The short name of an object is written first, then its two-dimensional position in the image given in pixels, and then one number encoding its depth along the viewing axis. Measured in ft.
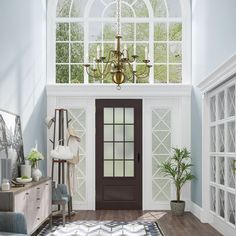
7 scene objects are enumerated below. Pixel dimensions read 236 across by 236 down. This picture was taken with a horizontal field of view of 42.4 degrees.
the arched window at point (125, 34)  19.77
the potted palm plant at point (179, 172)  17.90
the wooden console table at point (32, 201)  10.84
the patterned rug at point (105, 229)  14.46
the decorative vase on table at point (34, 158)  14.39
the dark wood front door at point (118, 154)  19.36
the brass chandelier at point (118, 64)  11.84
